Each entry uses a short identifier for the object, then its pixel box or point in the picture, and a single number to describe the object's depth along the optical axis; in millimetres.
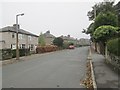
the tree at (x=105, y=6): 21851
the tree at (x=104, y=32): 9527
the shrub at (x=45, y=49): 20900
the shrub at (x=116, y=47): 5293
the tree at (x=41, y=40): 30263
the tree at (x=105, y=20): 11680
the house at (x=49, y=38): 44587
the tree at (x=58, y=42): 31672
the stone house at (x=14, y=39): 20520
